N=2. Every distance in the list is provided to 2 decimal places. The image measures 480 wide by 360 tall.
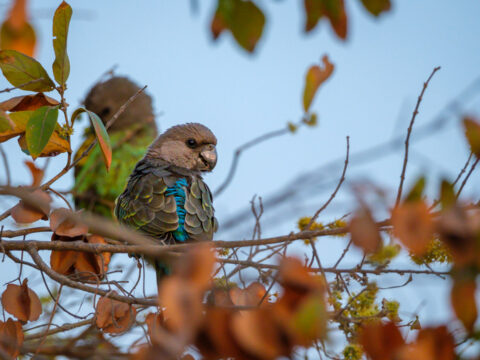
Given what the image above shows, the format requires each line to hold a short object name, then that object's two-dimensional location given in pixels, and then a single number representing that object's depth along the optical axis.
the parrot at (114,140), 14.55
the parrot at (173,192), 7.42
